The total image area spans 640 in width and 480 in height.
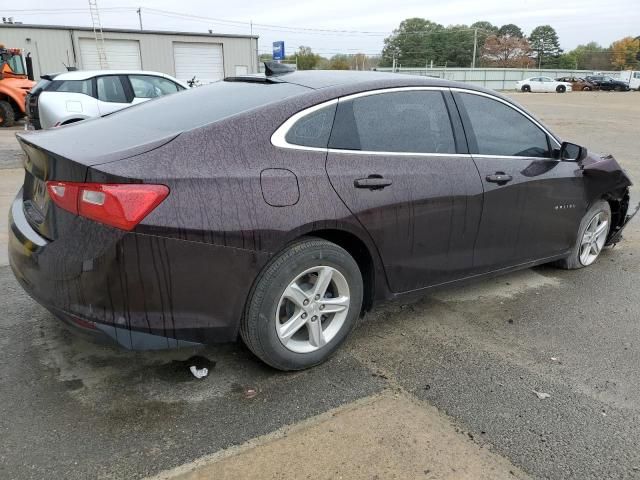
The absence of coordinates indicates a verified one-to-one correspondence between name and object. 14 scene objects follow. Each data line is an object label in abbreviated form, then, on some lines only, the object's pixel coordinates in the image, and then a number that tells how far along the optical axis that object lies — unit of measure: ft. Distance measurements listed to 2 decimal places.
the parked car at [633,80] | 173.47
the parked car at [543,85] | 155.78
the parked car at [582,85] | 165.48
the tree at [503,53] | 316.60
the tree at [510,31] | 353.31
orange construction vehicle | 52.37
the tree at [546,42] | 368.68
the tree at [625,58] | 305.73
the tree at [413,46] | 316.40
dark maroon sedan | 8.02
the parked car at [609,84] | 164.25
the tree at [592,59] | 315.37
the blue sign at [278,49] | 134.51
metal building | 100.53
